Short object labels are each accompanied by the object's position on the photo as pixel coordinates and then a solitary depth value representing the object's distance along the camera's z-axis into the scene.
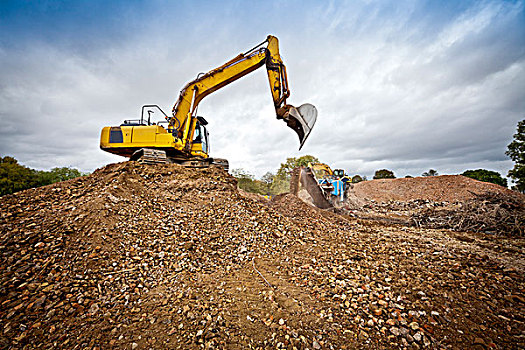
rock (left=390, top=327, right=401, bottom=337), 1.98
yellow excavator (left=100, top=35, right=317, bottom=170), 5.88
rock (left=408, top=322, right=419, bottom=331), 2.02
